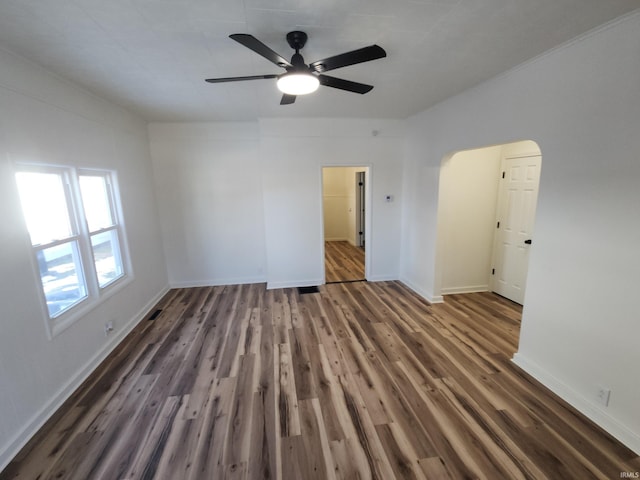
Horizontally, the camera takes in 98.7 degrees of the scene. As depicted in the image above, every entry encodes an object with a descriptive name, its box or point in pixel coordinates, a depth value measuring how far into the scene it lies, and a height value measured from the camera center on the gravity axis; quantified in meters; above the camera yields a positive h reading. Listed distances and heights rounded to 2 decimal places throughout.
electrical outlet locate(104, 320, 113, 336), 2.92 -1.41
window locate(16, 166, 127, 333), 2.28 -0.35
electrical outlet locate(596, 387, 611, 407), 1.93 -1.50
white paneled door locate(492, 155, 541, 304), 3.66 -0.58
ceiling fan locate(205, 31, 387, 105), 1.65 +0.81
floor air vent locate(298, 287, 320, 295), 4.52 -1.66
